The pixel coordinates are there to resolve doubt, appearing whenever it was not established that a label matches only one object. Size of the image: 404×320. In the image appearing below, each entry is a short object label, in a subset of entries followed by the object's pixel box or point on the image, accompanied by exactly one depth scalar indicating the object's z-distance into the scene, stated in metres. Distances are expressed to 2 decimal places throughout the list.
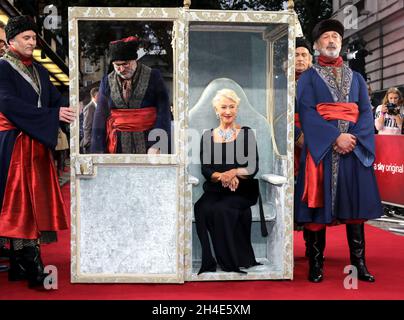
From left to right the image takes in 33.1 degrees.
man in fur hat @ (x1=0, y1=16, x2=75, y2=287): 4.41
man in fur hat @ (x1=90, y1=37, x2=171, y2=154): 4.54
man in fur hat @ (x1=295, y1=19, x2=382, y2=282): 4.54
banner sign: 7.69
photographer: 8.42
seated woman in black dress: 4.72
